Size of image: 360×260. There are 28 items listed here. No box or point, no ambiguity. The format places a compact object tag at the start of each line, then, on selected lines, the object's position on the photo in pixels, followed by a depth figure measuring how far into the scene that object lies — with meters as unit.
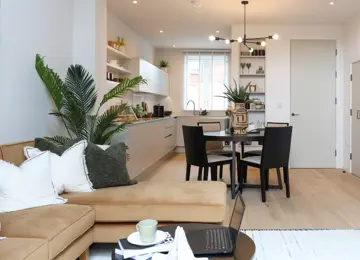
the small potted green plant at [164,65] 8.80
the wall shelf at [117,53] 5.37
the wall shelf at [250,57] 6.73
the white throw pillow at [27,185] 2.18
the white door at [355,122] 5.76
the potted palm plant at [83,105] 3.41
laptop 1.61
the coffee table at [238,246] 1.56
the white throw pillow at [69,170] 2.62
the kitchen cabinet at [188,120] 8.48
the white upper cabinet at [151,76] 6.41
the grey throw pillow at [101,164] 2.78
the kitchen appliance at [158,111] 7.82
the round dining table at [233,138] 4.12
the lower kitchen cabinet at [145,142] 4.43
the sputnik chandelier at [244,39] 5.19
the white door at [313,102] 6.55
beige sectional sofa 1.91
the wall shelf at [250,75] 6.69
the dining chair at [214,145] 5.02
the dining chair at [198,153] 4.19
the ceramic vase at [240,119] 4.47
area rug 2.55
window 9.16
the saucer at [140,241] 1.58
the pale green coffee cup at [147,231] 1.57
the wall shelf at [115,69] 5.50
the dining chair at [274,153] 3.97
